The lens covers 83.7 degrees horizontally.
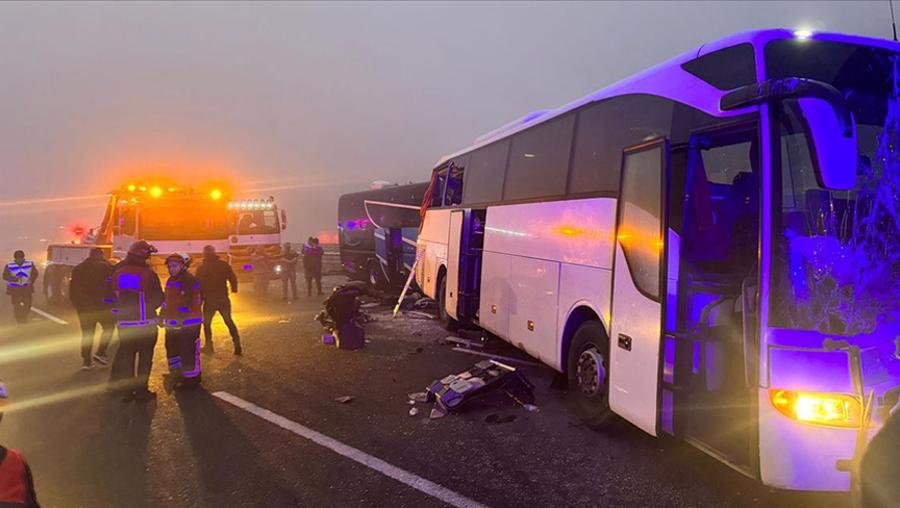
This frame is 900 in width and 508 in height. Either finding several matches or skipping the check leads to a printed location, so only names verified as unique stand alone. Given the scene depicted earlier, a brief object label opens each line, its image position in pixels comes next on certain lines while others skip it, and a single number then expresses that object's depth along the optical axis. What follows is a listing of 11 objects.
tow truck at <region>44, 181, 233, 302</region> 12.84
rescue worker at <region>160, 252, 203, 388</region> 6.41
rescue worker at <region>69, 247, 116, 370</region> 7.39
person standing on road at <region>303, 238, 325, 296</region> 15.26
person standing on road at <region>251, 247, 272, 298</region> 15.34
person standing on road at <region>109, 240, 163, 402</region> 5.90
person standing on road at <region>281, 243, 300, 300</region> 15.08
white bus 3.06
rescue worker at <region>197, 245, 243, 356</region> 7.85
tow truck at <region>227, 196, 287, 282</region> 14.99
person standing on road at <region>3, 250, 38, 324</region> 11.22
